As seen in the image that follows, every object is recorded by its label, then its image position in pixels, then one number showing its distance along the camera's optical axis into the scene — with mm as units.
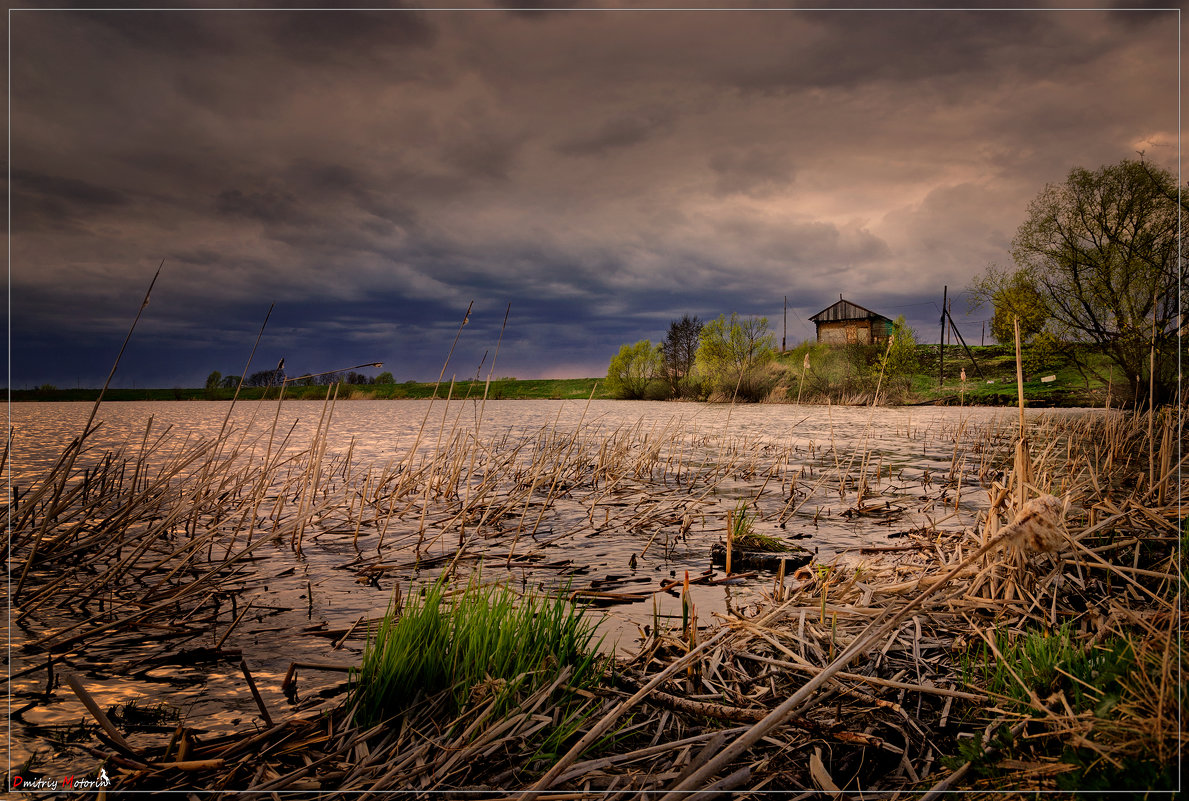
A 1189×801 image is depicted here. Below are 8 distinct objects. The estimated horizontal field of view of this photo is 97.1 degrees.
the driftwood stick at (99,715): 2012
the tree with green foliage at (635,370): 53594
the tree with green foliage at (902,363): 41844
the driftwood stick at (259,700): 2422
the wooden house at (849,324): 70438
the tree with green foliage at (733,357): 45188
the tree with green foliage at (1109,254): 17812
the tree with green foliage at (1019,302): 21922
